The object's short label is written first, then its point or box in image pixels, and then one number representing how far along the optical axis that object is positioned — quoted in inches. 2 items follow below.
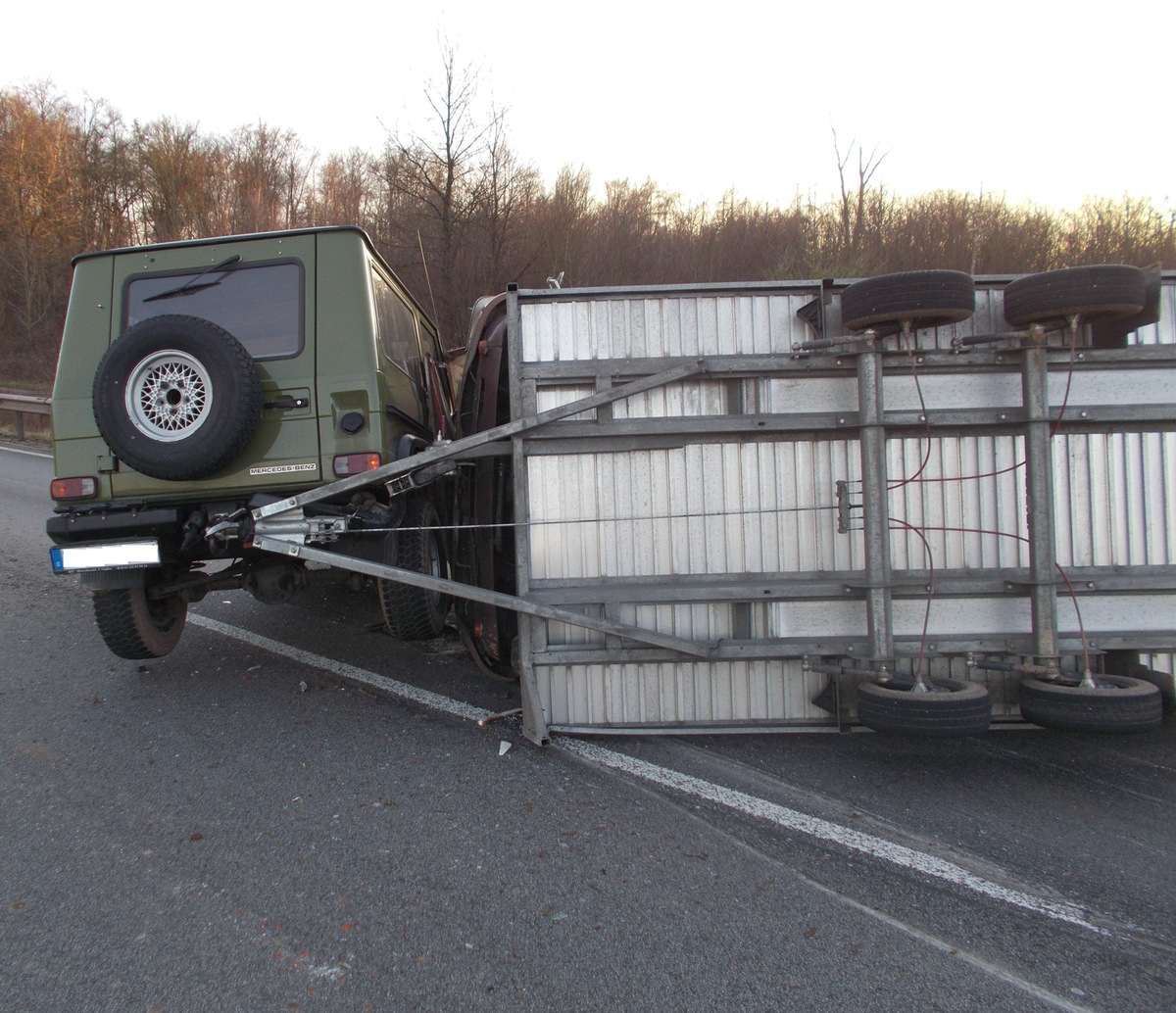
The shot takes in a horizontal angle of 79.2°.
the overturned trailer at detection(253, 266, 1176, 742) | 136.5
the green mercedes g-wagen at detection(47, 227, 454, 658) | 139.1
